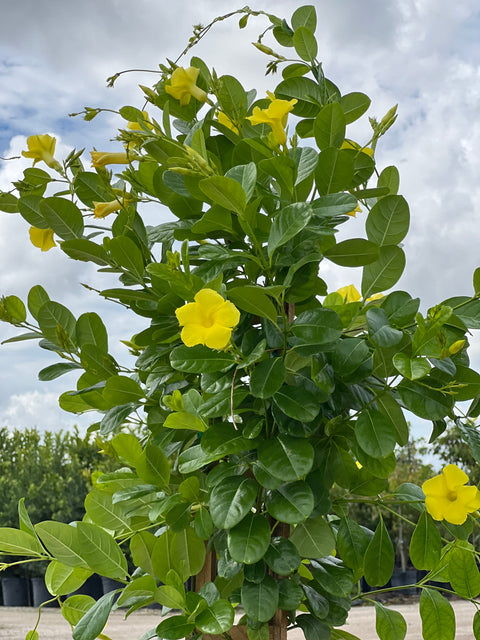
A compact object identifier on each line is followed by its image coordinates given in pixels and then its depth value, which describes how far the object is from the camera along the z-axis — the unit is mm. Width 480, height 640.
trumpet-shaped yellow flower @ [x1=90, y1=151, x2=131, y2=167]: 1117
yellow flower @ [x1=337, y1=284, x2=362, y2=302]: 1197
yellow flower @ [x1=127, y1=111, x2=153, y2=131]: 1142
